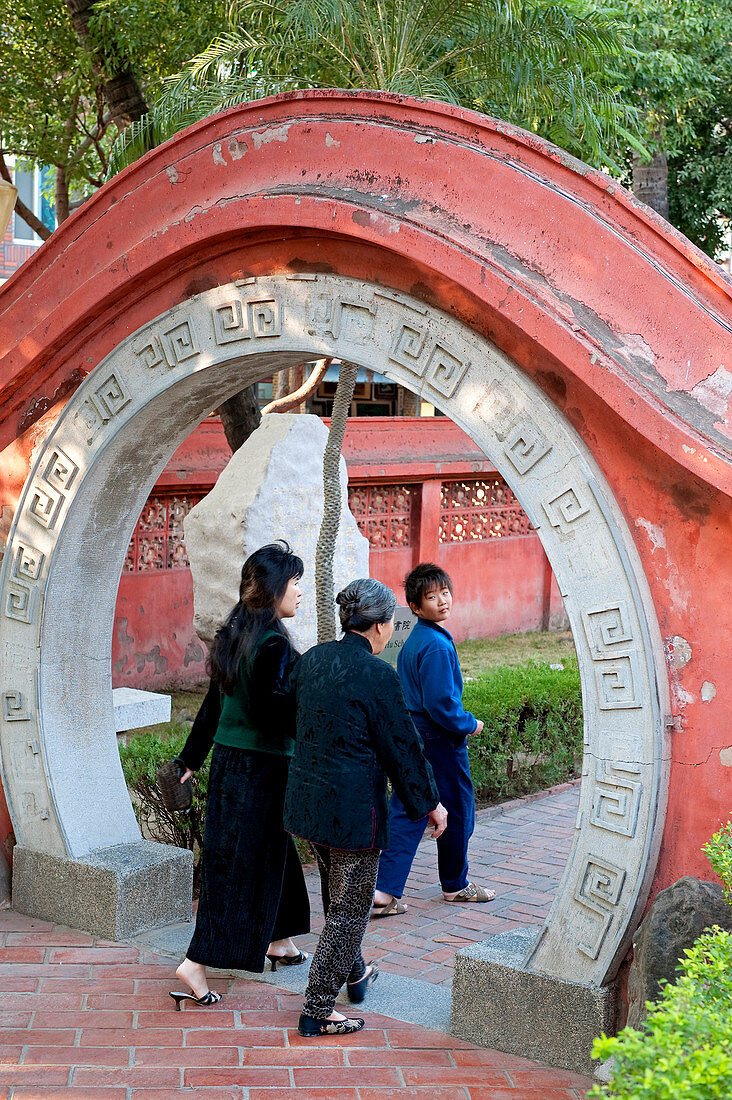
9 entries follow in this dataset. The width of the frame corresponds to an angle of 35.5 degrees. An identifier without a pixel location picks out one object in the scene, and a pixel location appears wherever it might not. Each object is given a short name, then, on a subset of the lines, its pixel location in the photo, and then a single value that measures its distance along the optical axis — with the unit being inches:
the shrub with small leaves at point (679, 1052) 87.7
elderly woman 162.1
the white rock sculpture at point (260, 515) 338.0
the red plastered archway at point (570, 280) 146.9
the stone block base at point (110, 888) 207.6
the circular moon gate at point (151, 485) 151.5
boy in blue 221.8
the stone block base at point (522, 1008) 155.3
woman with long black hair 177.9
